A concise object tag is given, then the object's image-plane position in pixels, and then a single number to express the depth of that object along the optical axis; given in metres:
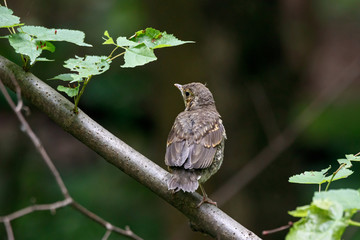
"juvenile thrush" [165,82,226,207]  5.96
